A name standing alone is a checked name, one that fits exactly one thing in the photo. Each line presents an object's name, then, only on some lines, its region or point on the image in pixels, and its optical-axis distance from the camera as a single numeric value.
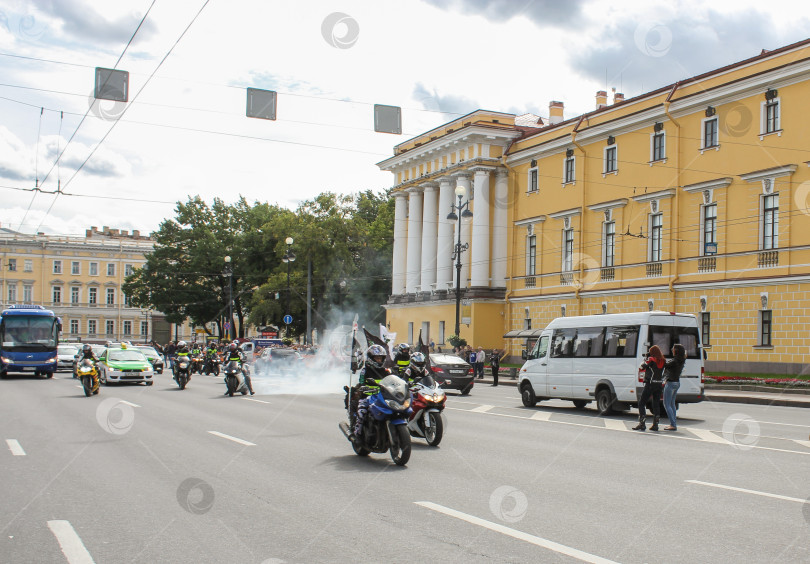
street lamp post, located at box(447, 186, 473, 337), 41.94
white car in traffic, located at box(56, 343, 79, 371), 47.94
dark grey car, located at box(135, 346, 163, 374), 47.34
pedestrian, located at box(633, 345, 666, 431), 17.14
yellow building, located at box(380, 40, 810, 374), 35.50
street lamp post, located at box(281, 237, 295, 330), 55.34
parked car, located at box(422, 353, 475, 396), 29.83
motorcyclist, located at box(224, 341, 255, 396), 26.78
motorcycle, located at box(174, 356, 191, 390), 30.39
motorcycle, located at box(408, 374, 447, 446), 13.98
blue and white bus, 37.12
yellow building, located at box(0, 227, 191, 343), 121.38
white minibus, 20.44
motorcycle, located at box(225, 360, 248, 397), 26.64
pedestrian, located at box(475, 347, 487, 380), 43.25
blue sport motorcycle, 11.31
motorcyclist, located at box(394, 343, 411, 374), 15.05
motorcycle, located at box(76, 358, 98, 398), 25.41
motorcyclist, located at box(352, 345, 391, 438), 12.17
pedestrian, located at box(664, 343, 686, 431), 16.97
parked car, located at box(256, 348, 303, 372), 43.38
